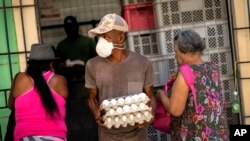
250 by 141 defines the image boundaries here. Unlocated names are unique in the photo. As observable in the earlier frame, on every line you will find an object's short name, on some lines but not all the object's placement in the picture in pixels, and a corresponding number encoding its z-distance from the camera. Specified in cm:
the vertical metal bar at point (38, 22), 437
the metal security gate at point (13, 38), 435
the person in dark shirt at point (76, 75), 502
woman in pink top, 342
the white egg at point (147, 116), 335
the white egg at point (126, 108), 331
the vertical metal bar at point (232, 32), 468
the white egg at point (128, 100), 333
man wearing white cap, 356
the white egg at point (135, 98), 334
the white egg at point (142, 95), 335
